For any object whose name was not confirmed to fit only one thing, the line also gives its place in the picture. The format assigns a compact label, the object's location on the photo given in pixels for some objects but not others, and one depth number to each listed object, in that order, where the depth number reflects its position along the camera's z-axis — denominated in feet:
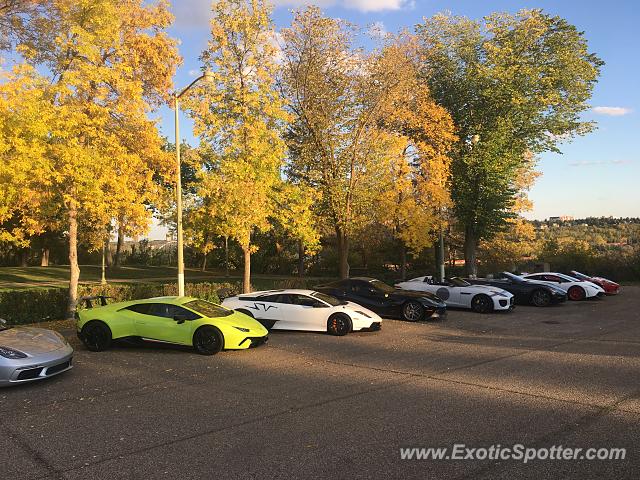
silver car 24.52
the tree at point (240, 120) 59.72
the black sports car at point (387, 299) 50.70
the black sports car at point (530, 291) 62.85
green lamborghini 33.63
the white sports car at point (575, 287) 69.46
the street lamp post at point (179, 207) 52.39
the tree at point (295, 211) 65.87
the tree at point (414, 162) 82.48
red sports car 77.41
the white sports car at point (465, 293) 56.95
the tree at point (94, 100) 48.47
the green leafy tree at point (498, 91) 97.76
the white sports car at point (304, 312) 42.52
